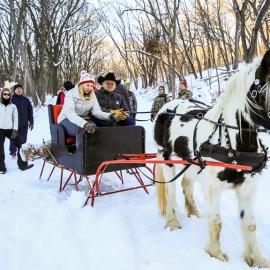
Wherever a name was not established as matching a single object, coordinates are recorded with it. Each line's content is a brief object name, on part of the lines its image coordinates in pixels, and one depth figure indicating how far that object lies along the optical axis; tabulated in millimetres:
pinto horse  2834
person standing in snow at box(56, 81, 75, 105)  9622
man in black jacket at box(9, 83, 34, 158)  8797
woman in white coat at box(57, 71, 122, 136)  4930
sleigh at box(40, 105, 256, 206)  4648
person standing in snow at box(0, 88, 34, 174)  7930
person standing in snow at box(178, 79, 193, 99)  8531
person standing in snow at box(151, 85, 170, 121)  10031
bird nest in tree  19234
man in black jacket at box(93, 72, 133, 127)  6172
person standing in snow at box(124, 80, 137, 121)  9488
